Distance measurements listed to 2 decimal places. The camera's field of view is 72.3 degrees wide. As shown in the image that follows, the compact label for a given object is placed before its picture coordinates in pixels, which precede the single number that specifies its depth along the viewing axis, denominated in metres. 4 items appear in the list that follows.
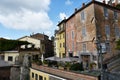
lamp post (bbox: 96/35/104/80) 6.38
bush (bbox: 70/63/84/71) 11.34
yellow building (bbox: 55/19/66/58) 20.53
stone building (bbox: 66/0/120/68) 14.17
